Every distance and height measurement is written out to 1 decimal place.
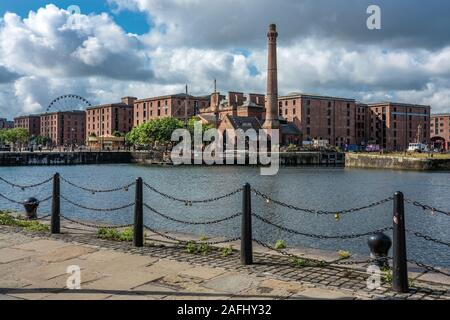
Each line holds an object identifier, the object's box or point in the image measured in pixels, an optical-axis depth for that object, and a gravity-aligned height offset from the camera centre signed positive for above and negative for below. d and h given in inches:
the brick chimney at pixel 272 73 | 3585.1 +641.1
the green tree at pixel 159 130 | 4067.4 +214.8
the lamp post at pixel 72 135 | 6862.2 +293.9
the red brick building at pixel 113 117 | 5861.2 +481.8
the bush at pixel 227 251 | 385.7 -84.8
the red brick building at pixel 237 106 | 4539.9 +487.2
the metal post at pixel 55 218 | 483.8 -67.8
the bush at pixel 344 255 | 372.8 -84.8
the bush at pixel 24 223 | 504.1 -80.9
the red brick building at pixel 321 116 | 4680.9 +396.3
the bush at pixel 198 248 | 395.2 -83.2
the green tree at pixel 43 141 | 6599.4 +199.4
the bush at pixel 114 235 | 451.6 -81.8
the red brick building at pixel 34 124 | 7721.5 +518.0
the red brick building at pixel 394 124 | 5315.0 +334.6
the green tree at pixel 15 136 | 6043.3 +246.6
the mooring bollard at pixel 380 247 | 331.9 -69.0
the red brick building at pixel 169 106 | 5275.6 +568.1
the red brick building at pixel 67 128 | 6899.6 +410.2
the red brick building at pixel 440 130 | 6333.2 +319.7
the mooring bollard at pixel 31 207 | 589.9 -68.5
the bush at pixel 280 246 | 415.8 -84.7
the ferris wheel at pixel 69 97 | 5935.0 +747.9
